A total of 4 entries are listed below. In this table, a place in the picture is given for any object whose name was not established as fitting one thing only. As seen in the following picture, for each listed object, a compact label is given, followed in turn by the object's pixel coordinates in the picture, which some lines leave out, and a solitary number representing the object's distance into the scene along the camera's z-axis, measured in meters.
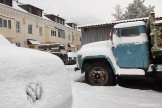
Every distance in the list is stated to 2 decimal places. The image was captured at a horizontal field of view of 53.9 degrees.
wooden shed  10.72
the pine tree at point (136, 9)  26.43
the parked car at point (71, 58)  13.97
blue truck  5.10
